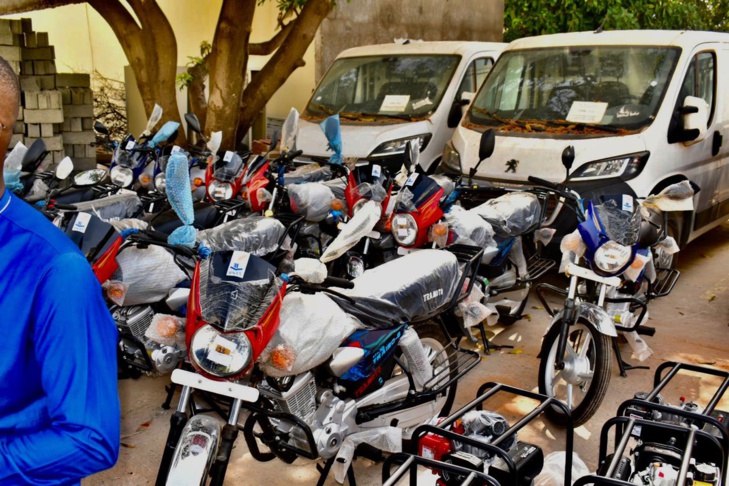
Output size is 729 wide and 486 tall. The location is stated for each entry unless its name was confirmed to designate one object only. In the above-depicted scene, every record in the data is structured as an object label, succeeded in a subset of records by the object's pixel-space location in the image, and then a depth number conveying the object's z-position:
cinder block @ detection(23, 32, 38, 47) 8.07
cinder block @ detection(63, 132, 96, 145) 8.63
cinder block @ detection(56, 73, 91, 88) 8.48
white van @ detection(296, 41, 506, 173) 7.26
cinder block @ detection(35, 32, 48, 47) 8.11
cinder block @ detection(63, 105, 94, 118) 8.59
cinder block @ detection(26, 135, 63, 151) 8.06
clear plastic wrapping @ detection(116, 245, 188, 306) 3.69
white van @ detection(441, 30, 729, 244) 5.88
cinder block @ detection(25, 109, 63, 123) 7.89
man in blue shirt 1.31
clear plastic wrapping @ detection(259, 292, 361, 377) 2.75
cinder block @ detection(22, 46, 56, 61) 8.03
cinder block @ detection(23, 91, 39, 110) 7.86
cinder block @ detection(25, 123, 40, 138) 7.95
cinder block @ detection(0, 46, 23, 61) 7.79
